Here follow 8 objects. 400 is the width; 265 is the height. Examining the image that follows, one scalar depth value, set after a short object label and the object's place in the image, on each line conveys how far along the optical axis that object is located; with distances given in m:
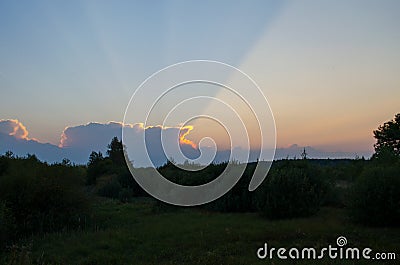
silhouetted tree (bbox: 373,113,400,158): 43.53
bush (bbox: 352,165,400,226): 14.50
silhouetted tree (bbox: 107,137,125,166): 51.78
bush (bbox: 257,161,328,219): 17.17
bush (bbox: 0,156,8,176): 21.66
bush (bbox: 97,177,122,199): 31.22
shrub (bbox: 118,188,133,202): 28.79
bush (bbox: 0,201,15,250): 12.84
